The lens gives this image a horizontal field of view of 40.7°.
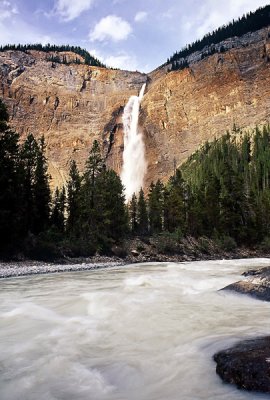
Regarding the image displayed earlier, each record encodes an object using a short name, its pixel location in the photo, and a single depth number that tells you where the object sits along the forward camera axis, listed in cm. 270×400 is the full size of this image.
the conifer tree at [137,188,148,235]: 7681
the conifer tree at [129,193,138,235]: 7938
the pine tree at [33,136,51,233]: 4472
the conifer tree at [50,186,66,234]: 5425
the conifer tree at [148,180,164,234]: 6838
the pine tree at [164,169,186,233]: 6112
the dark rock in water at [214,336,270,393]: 491
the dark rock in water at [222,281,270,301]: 1141
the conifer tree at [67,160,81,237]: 5216
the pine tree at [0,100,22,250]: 3028
